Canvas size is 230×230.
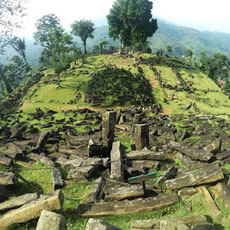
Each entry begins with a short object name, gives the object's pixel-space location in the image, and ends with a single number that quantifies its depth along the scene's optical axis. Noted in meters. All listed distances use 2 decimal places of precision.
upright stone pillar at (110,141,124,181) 7.24
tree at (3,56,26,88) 64.00
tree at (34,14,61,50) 66.44
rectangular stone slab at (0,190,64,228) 5.04
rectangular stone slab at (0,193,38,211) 5.62
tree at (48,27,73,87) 49.62
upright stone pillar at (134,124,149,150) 10.00
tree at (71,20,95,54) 63.09
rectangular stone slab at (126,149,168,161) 8.80
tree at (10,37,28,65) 64.12
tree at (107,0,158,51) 51.73
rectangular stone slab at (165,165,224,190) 6.19
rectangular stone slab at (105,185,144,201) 6.19
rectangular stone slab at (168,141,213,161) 8.70
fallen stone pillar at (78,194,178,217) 5.59
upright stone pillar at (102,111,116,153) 9.88
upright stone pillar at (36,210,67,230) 3.86
